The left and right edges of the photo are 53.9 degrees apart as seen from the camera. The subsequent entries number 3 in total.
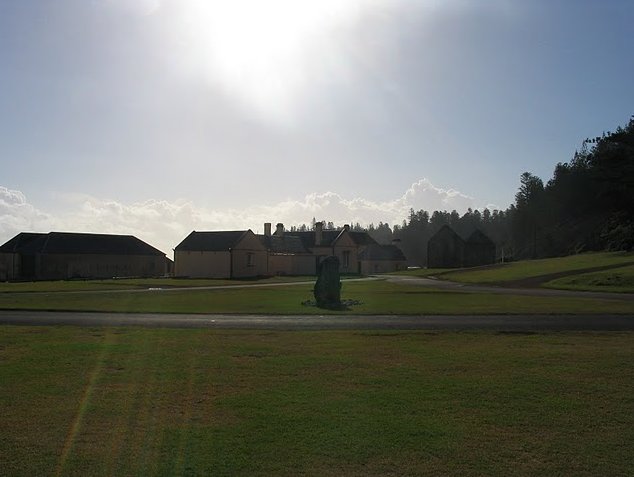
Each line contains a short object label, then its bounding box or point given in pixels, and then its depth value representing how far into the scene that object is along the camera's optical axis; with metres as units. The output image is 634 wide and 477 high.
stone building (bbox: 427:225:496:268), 100.06
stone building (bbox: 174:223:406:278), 73.44
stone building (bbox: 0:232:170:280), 73.50
